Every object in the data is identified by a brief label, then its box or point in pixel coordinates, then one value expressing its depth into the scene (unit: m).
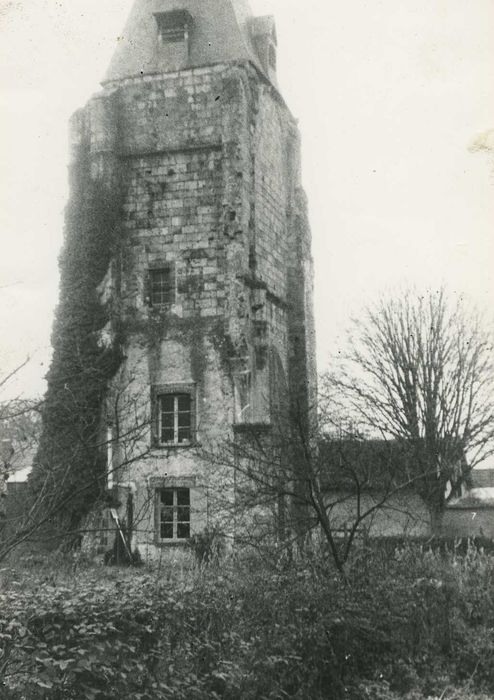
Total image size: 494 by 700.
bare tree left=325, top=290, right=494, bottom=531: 21.70
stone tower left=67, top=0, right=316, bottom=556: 19.69
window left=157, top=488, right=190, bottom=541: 19.33
